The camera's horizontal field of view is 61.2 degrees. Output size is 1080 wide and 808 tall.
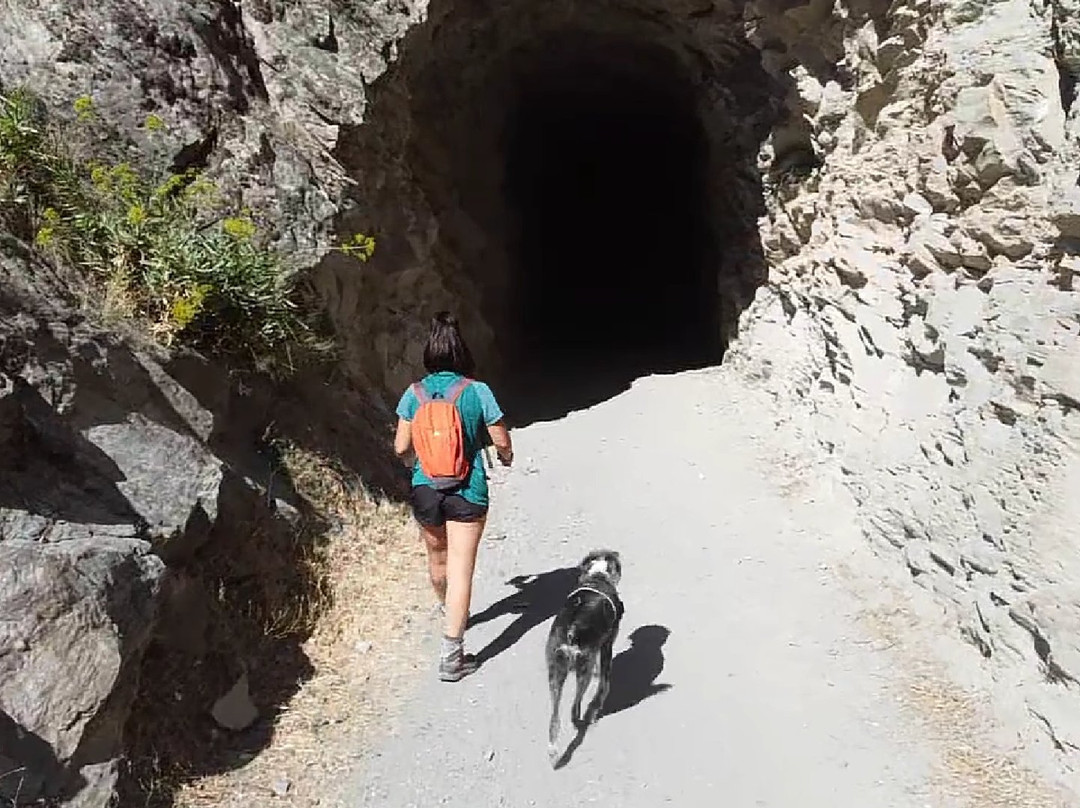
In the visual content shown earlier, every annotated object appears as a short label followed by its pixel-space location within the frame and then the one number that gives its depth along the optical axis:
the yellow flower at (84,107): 5.81
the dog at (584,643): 3.96
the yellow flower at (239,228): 5.61
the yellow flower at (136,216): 5.32
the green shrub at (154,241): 5.21
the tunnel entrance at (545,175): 7.91
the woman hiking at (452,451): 4.45
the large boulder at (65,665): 3.29
